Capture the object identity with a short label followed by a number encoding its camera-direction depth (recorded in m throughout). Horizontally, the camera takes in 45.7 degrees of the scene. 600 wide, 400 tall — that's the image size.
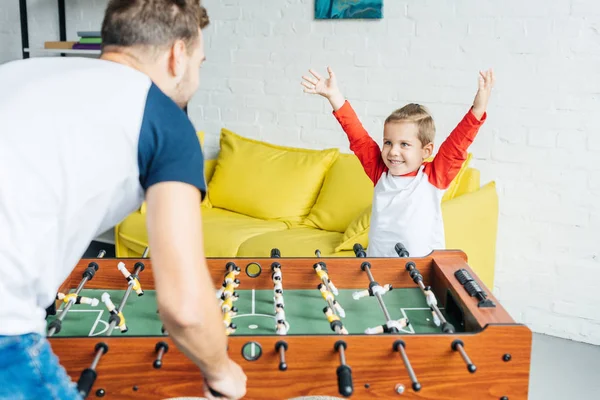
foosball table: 1.41
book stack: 4.12
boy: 2.46
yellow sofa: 3.13
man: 1.08
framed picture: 3.66
